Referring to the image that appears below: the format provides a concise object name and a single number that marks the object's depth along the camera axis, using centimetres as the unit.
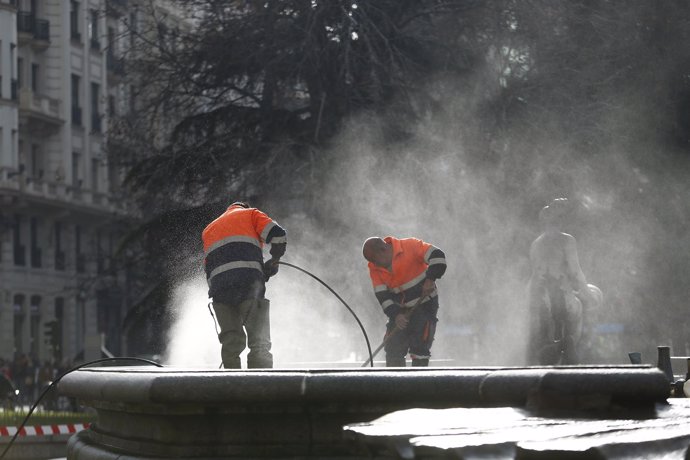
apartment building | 5606
